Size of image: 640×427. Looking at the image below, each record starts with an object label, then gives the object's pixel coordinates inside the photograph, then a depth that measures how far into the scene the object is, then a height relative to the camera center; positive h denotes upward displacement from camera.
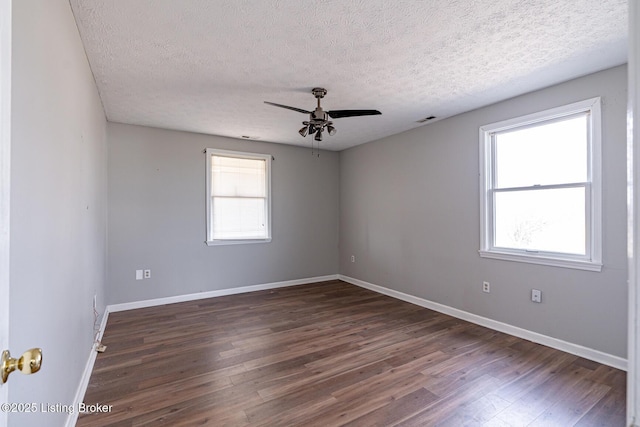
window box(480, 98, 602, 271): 2.71 +0.25
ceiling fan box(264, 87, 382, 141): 2.91 +0.97
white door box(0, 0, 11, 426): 0.68 +0.11
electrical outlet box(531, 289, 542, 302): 3.03 -0.85
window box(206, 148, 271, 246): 4.75 +0.26
